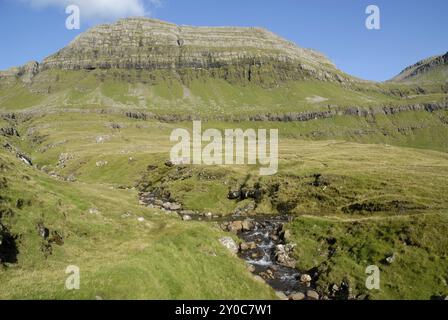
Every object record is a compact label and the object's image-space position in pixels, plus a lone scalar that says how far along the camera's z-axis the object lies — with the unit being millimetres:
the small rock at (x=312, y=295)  45438
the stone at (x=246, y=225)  70950
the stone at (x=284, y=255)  56031
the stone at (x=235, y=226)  70044
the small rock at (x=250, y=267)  51922
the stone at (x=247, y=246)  60250
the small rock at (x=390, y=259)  49250
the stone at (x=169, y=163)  120638
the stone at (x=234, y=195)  91188
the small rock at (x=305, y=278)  50369
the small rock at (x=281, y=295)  43281
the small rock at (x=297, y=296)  44653
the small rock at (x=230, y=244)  56125
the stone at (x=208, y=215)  83438
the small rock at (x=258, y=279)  45150
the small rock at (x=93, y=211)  55362
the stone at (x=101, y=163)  139125
